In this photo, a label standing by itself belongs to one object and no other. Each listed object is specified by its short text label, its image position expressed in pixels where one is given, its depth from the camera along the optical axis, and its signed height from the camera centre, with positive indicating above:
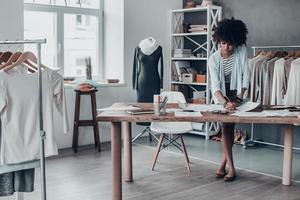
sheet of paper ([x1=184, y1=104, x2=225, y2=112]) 3.57 -0.32
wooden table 3.10 -0.37
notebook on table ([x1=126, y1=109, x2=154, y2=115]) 3.28 -0.33
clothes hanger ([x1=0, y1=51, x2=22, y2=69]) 2.84 +0.07
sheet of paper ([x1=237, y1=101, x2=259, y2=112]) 3.54 -0.31
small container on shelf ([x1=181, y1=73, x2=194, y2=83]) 6.50 -0.13
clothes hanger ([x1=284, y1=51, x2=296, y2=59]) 5.32 +0.20
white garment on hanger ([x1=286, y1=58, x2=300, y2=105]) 5.02 -0.18
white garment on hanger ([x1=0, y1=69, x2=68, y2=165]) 2.55 -0.30
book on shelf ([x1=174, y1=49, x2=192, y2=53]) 6.54 +0.31
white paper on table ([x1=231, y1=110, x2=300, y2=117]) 3.22 -0.33
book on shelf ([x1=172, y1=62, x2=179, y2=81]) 6.70 -0.07
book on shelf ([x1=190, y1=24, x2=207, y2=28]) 6.35 +0.68
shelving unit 6.24 +0.49
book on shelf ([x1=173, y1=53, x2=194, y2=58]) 6.55 +0.23
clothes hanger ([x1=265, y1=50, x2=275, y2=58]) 5.48 +0.22
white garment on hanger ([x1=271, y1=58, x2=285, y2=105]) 5.18 -0.13
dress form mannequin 5.78 -0.01
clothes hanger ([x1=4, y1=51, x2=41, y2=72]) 2.74 +0.06
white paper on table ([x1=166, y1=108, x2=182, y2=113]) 3.47 -0.34
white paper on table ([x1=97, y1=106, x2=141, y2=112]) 3.51 -0.33
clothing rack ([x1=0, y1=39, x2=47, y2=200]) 2.58 -0.32
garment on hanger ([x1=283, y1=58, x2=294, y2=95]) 5.14 +0.01
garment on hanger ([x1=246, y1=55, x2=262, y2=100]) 5.45 +0.04
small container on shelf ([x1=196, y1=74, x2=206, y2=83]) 6.39 -0.12
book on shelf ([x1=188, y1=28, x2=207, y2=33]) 6.36 +0.61
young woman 3.92 +0.08
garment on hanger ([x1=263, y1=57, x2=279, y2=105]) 5.33 -0.17
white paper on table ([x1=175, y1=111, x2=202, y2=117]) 3.23 -0.34
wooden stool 5.48 -0.69
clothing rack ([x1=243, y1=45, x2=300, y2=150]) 5.56 -0.27
